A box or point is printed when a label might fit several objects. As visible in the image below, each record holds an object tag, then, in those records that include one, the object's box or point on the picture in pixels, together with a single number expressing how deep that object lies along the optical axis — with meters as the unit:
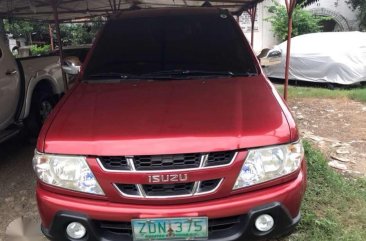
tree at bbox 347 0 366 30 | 17.48
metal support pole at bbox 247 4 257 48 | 9.54
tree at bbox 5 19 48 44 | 20.90
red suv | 2.20
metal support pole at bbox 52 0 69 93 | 5.43
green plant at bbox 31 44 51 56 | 16.98
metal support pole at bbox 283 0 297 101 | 5.46
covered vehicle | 10.58
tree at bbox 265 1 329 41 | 16.72
